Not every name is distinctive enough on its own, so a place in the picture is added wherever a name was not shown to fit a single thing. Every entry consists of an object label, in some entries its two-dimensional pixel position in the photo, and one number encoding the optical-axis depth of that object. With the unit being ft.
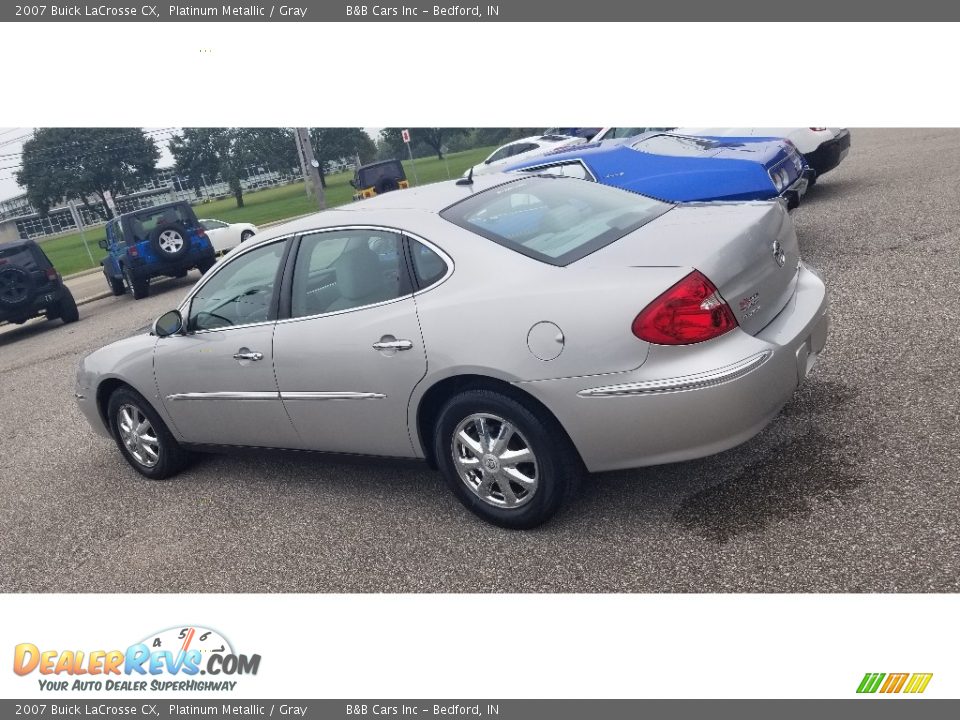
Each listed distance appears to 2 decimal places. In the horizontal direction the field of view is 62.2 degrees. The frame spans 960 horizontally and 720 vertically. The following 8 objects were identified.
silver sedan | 10.25
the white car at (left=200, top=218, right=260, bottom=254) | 66.69
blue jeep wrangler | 51.44
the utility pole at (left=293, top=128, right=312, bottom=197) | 80.94
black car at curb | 42.83
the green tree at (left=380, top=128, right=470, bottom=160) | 184.13
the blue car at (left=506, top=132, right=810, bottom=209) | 22.38
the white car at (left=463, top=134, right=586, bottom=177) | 64.49
